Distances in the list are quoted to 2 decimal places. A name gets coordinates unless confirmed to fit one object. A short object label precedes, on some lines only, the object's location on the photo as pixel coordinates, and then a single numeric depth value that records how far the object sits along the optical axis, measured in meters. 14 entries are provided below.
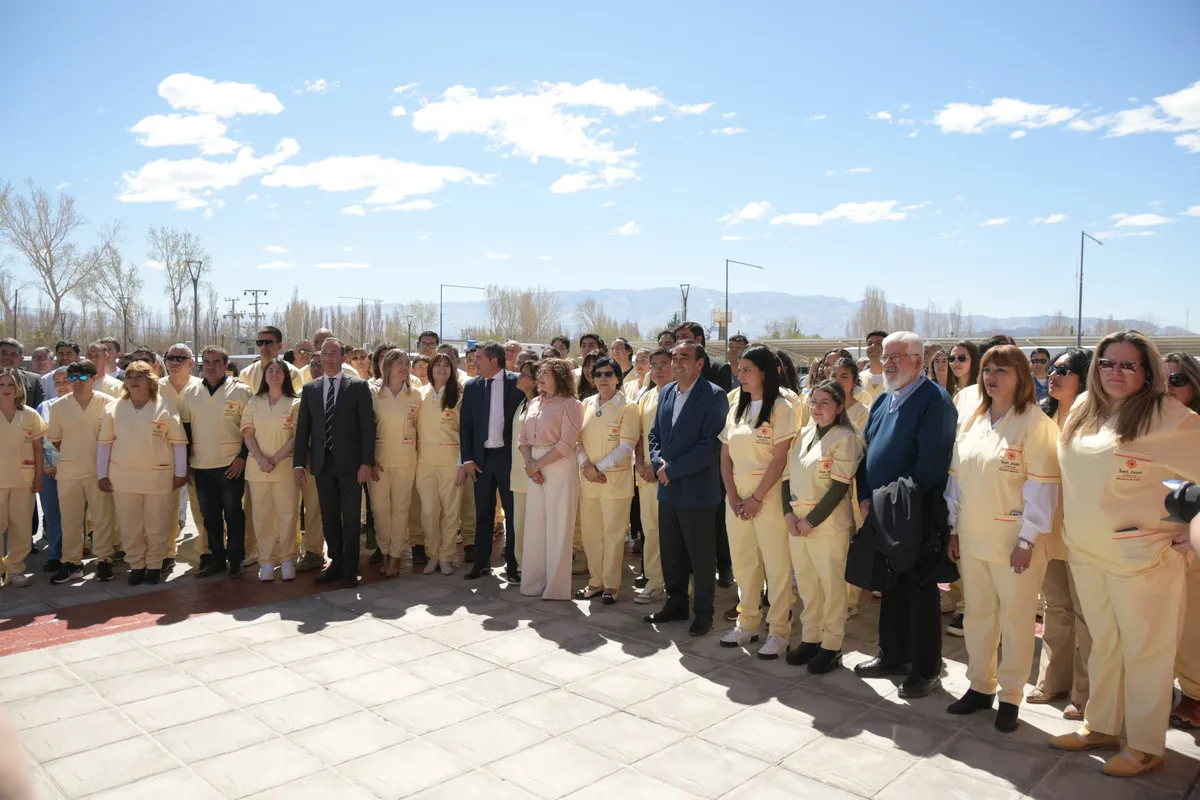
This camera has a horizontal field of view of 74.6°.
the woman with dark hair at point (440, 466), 7.06
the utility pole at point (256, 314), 68.06
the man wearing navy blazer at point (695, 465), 5.44
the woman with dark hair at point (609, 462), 6.12
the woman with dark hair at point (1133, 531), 3.45
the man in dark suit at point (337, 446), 6.70
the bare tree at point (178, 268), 48.44
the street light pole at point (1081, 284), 33.40
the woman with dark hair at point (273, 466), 6.79
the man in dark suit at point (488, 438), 6.88
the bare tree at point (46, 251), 40.28
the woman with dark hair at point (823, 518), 4.69
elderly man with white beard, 4.28
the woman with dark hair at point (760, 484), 5.00
